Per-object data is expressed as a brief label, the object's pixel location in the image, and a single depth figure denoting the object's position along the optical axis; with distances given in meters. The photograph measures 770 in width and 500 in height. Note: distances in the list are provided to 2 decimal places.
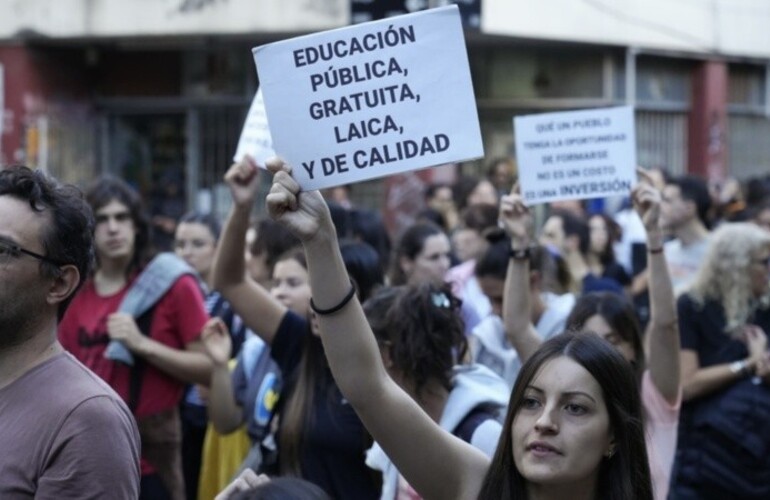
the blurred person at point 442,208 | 17.87
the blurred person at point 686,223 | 14.12
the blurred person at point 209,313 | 11.57
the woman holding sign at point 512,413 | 5.10
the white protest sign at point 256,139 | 8.95
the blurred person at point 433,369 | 6.71
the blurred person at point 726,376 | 10.07
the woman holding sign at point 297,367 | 7.85
